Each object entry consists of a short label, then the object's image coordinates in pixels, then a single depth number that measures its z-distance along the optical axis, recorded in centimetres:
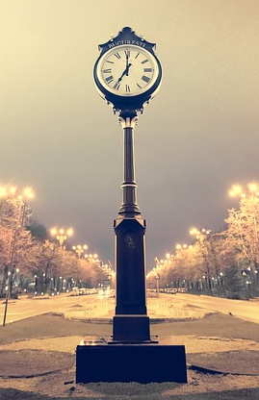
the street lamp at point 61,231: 4969
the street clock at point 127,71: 904
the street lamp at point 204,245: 5523
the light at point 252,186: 3372
